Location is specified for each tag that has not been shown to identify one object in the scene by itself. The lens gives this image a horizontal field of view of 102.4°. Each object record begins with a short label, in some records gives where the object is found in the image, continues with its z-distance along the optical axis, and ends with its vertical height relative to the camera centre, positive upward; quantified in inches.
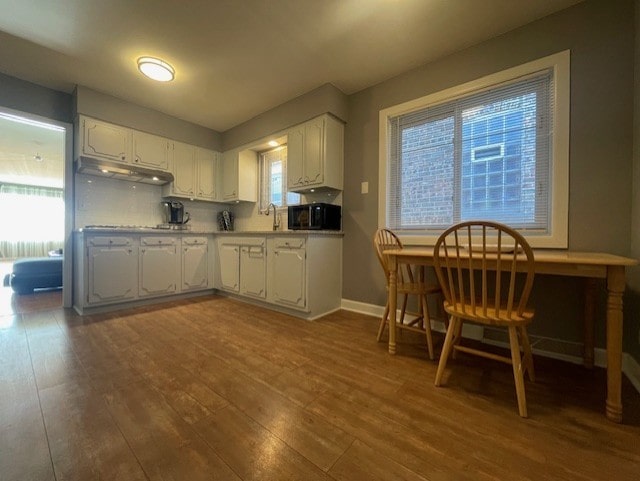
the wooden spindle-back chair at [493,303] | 49.7 -14.6
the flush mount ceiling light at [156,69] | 94.2 +63.6
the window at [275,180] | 147.9 +34.8
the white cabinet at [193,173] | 142.4 +37.5
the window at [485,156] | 74.7 +28.6
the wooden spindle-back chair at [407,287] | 72.8 -14.7
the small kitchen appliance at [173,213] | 143.8 +13.7
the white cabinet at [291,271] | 105.2 -14.9
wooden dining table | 47.0 -7.8
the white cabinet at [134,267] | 108.0 -14.3
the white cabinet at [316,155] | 112.0 +37.8
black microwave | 109.8 +9.4
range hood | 115.0 +31.6
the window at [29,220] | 288.7 +18.7
